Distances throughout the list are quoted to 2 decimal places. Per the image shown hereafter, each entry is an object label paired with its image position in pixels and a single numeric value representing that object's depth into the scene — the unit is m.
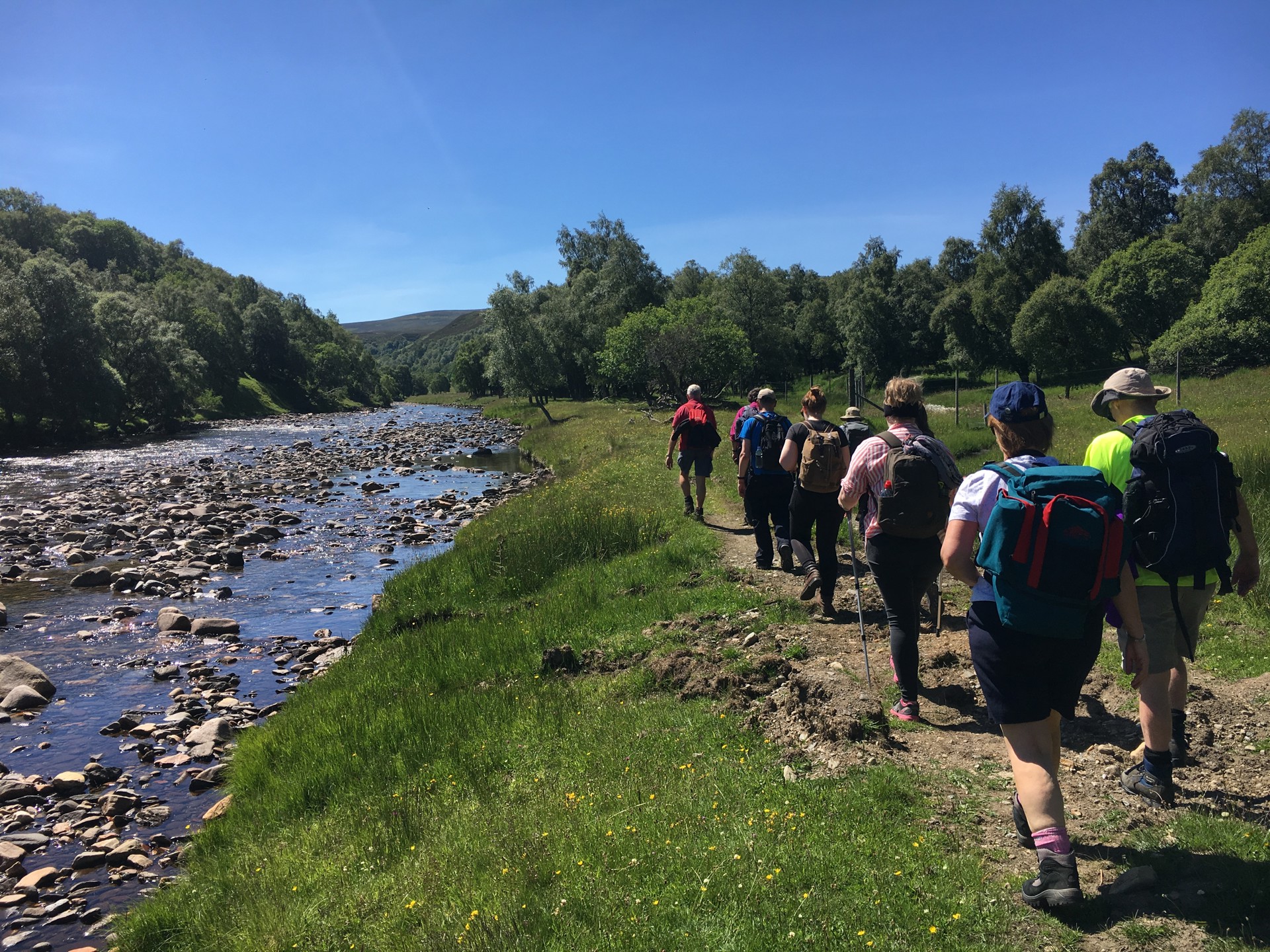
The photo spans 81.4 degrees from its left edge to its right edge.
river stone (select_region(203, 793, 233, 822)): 7.87
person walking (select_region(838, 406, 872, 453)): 9.15
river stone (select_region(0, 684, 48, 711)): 10.80
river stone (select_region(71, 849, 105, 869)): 7.34
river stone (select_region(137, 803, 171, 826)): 8.05
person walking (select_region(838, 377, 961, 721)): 5.95
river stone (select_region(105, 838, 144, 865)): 7.39
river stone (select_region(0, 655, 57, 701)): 11.21
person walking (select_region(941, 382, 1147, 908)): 3.74
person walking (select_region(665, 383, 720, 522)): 13.81
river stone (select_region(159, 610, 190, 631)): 14.30
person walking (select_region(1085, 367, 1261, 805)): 4.66
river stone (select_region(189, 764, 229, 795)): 8.77
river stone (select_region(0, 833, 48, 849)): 7.61
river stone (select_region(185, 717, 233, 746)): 9.69
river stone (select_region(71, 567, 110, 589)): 17.44
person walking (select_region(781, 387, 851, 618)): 8.60
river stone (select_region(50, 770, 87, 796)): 8.65
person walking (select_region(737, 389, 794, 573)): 10.52
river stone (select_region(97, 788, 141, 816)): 8.15
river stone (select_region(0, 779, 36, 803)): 8.46
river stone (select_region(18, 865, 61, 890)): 6.98
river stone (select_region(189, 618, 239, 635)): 14.02
